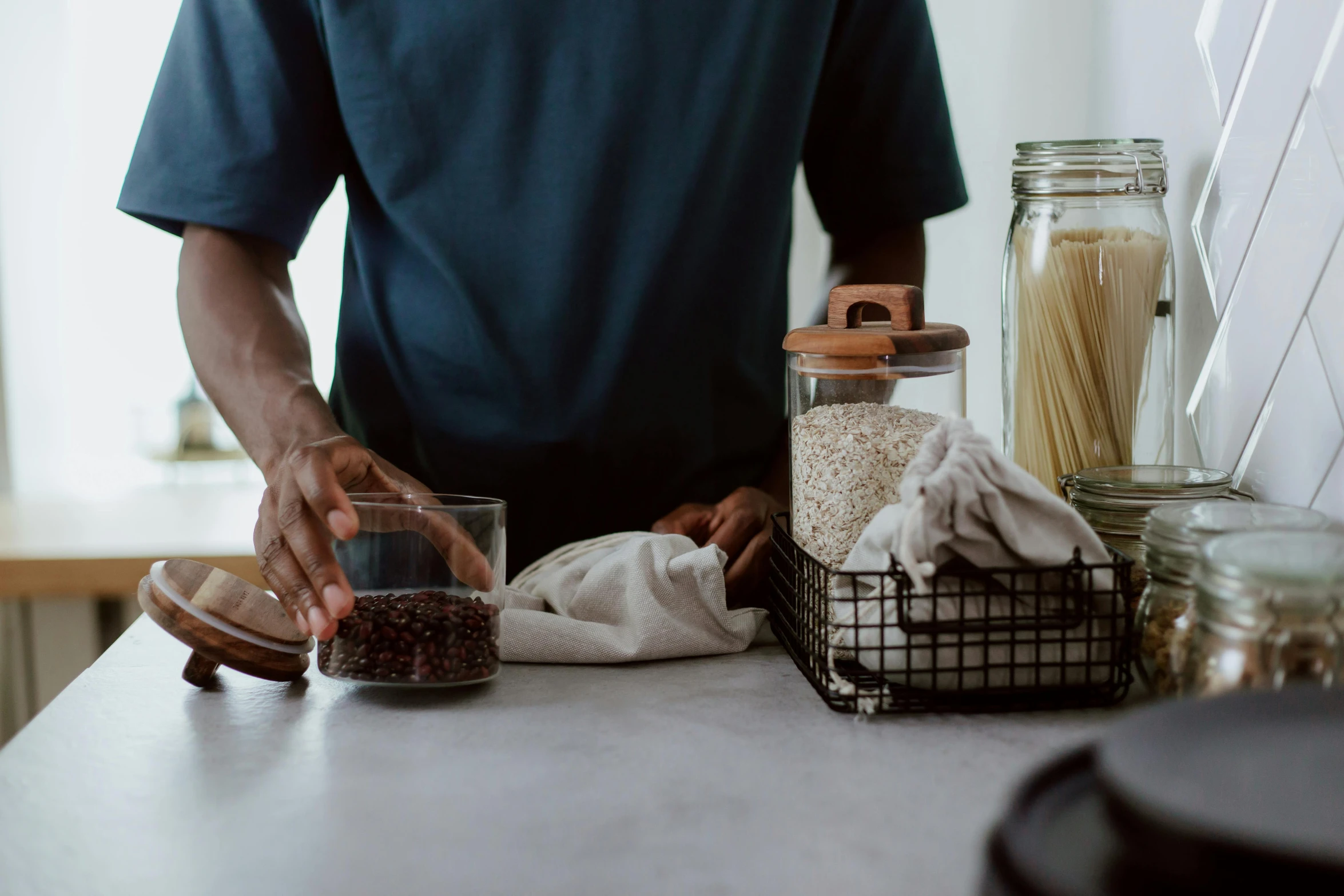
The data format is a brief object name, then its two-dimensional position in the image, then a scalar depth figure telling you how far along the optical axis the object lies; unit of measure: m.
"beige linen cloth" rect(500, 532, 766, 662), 0.68
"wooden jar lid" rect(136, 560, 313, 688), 0.61
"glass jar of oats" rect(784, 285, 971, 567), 0.64
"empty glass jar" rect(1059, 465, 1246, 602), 0.64
